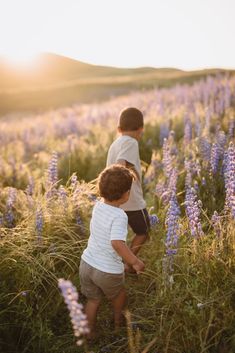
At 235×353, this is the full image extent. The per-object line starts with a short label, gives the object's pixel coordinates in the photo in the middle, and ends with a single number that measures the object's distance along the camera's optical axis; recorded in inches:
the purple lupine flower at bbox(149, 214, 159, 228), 181.2
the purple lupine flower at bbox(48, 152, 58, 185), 205.7
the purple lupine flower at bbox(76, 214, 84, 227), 187.3
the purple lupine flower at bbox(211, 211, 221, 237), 145.1
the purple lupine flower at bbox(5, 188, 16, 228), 191.2
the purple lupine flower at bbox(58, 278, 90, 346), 81.5
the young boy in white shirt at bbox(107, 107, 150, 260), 185.9
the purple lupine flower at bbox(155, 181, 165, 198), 199.1
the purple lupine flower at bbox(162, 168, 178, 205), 178.3
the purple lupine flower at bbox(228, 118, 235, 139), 245.4
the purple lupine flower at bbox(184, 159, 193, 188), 188.9
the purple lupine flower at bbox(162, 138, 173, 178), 207.3
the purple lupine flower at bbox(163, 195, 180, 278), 145.2
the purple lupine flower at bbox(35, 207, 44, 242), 165.9
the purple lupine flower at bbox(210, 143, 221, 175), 196.9
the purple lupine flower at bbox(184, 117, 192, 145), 258.3
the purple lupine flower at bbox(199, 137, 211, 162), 219.1
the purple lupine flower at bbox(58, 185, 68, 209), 184.6
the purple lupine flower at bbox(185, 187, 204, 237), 146.9
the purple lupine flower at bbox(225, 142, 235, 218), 152.8
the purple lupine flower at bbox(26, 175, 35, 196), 215.8
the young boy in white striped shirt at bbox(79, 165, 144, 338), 147.2
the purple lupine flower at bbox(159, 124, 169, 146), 304.5
